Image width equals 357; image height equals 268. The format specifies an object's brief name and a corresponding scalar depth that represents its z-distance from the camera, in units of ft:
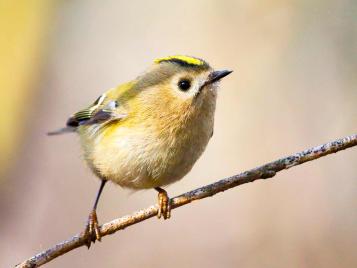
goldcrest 7.14
